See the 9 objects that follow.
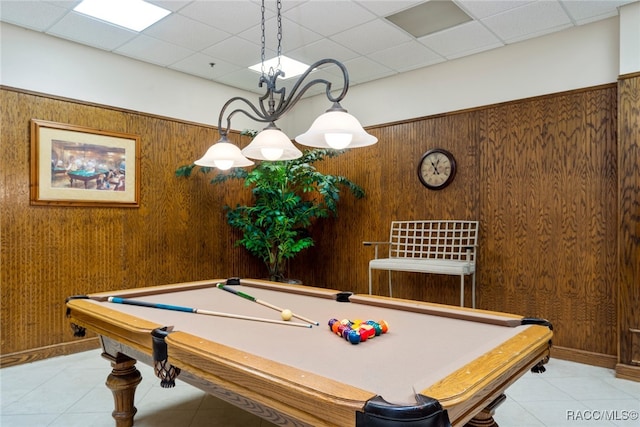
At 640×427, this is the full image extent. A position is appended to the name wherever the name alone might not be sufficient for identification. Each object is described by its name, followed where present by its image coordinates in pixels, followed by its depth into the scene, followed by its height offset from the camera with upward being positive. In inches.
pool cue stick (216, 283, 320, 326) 75.9 -19.6
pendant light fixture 79.7 +16.4
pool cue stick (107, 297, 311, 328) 73.8 -19.3
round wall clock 168.4 +19.4
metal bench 149.6 -14.2
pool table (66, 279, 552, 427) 41.3 -19.3
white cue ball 75.4 -18.6
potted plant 179.5 +4.4
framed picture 143.3 +18.9
